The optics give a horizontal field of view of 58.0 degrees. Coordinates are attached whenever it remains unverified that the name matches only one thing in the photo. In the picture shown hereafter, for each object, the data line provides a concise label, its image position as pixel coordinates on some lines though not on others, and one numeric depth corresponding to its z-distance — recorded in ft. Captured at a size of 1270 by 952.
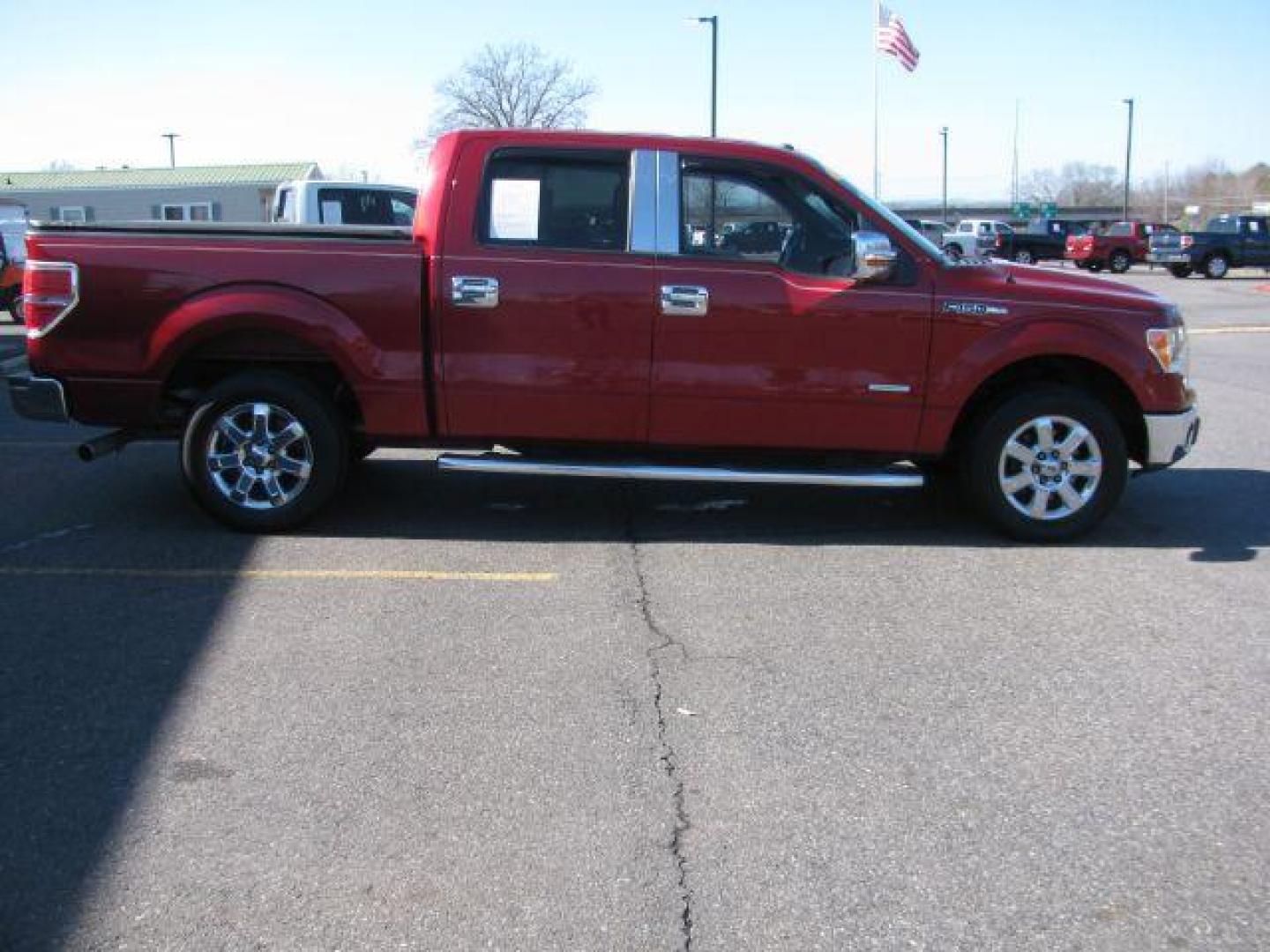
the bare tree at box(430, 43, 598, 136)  156.66
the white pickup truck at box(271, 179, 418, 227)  50.34
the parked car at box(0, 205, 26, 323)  61.57
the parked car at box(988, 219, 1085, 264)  148.87
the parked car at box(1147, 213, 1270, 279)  113.29
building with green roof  166.40
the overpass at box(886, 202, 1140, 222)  293.27
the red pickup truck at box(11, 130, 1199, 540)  19.42
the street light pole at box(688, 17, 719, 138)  90.33
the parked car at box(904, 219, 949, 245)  125.56
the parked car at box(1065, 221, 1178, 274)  130.31
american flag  92.89
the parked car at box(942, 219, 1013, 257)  128.01
